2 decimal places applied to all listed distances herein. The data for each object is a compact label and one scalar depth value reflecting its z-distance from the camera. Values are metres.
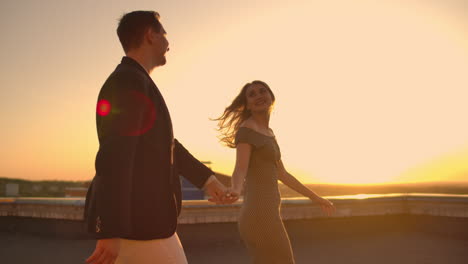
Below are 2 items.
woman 3.56
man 1.97
